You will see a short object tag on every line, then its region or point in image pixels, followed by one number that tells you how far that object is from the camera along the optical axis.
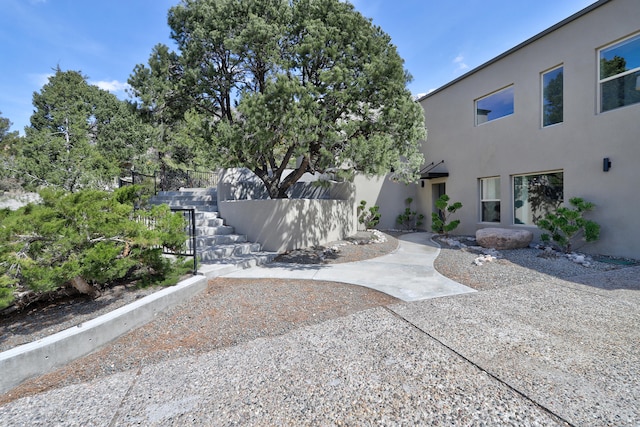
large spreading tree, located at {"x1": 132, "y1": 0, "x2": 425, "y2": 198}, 5.80
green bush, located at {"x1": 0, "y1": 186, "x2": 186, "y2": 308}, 3.04
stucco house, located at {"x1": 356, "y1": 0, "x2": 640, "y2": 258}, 6.94
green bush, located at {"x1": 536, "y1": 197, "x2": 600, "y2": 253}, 7.07
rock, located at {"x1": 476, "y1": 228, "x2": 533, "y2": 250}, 8.09
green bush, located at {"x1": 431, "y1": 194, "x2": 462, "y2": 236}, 10.22
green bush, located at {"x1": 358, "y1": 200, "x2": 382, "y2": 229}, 12.39
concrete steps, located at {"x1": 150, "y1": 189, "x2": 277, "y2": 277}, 6.30
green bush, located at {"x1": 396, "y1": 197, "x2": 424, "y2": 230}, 13.12
